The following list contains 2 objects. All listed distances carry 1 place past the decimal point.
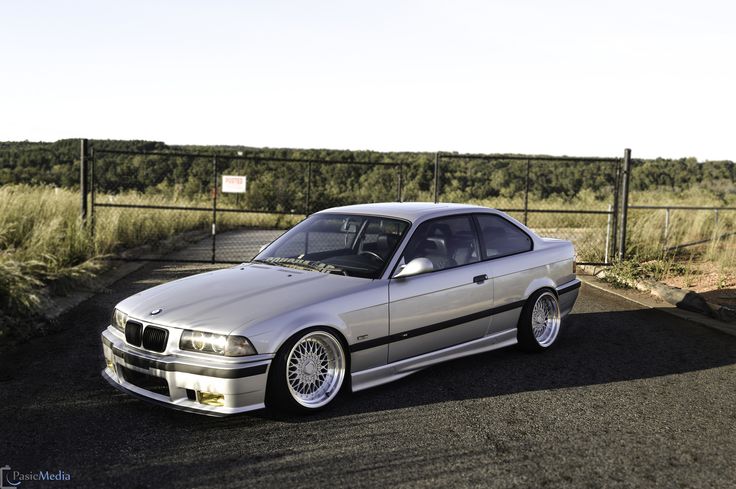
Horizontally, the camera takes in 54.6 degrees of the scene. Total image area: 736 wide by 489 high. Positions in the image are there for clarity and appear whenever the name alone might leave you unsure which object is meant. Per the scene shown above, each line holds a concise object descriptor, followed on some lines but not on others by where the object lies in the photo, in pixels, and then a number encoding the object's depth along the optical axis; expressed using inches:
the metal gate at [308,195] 559.8
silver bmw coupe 194.1
